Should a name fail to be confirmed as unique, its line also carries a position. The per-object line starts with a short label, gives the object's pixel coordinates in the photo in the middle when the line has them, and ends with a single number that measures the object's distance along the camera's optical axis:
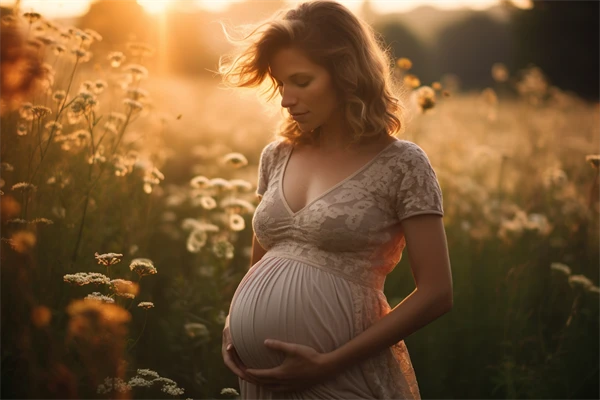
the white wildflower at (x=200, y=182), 3.61
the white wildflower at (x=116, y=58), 2.99
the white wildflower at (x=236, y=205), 3.51
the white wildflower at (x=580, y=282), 3.25
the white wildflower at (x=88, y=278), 2.09
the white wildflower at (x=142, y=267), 2.27
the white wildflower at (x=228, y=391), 2.52
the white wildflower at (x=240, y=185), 3.64
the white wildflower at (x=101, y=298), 2.01
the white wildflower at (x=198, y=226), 3.49
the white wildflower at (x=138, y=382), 2.12
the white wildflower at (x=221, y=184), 3.58
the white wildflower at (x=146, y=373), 2.24
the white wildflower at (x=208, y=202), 3.69
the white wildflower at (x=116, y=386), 1.95
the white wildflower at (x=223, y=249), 3.27
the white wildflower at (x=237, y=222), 3.53
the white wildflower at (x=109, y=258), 2.21
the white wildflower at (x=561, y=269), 3.40
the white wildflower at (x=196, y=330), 2.99
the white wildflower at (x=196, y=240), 3.55
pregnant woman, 1.93
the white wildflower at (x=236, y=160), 3.57
